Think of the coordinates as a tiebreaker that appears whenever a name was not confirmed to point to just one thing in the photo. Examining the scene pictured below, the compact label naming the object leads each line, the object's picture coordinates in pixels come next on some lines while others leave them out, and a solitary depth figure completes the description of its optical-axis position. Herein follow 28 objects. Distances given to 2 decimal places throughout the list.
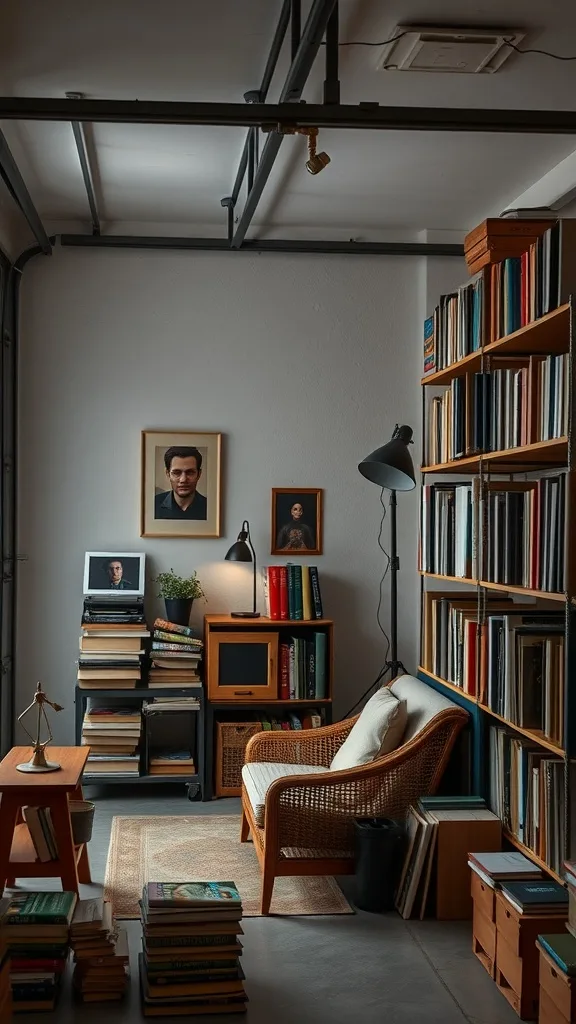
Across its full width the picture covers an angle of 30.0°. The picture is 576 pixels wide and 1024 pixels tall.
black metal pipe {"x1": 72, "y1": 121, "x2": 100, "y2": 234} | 4.67
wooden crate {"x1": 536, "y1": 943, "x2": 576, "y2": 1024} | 3.00
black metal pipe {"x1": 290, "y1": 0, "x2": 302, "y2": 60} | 3.53
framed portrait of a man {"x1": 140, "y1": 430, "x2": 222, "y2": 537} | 6.37
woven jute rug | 4.40
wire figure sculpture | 4.31
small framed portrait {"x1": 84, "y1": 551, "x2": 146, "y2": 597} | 6.15
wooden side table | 4.12
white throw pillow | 4.63
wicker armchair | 4.30
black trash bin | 4.29
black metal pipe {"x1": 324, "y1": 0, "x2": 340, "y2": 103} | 3.50
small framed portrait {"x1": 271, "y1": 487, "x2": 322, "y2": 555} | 6.46
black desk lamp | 6.07
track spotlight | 3.79
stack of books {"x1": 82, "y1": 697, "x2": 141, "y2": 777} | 5.86
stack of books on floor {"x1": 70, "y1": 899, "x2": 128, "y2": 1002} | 3.50
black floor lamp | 5.27
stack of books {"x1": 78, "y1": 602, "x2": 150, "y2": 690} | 5.90
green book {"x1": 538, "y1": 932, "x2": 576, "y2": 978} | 3.02
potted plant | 6.14
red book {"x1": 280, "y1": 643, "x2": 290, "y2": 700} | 6.07
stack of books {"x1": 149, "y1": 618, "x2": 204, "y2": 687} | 6.00
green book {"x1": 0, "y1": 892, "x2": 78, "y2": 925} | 3.52
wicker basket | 5.96
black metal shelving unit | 5.88
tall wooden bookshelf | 3.61
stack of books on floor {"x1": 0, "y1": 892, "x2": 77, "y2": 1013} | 3.46
